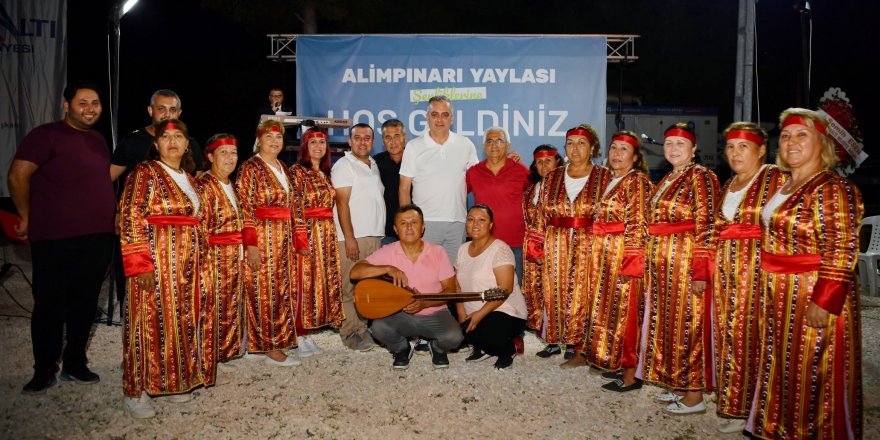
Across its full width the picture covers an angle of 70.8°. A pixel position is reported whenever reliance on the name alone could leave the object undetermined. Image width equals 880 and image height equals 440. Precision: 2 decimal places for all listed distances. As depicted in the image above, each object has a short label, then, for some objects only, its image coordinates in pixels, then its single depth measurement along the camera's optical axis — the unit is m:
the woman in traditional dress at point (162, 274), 3.54
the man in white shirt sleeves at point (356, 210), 5.16
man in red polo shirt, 5.27
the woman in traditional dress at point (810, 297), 2.81
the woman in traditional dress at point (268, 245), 4.62
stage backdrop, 7.83
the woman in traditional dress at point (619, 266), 4.11
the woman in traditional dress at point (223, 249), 4.07
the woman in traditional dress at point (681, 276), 3.65
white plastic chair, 7.75
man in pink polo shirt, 4.80
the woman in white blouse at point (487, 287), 4.79
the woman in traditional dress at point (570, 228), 4.47
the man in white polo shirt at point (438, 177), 5.26
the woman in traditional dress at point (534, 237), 4.88
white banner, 7.50
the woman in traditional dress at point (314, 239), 4.88
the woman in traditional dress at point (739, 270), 3.28
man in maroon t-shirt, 3.96
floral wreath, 7.29
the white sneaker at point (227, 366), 4.70
